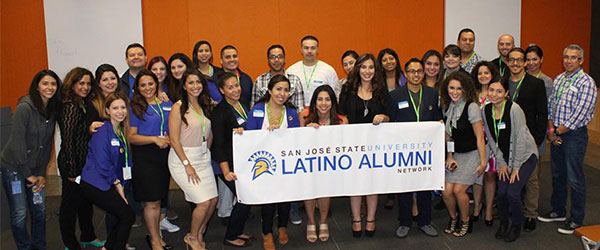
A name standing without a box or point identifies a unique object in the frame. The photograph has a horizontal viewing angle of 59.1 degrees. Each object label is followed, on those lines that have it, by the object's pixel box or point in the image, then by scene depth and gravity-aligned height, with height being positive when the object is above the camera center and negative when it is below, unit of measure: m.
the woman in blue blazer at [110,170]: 3.72 -0.61
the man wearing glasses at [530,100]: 4.52 -0.19
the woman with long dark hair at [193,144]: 3.92 -0.46
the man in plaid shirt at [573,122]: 4.43 -0.38
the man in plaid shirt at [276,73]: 4.98 +0.01
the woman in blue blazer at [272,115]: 4.10 -0.27
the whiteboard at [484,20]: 7.24 +0.80
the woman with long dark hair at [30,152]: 3.77 -0.49
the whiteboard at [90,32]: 6.40 +0.63
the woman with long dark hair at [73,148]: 3.80 -0.46
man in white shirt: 5.20 +0.09
